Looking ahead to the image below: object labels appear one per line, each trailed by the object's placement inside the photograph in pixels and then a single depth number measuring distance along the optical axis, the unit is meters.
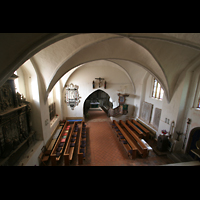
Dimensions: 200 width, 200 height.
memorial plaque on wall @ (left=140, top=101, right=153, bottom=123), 9.79
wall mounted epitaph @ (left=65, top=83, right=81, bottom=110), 10.99
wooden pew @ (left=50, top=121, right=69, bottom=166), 5.44
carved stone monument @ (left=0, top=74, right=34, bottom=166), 3.99
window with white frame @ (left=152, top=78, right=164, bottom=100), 8.97
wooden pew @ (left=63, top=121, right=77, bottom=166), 5.50
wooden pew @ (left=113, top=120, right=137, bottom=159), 6.14
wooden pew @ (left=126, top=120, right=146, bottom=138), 8.20
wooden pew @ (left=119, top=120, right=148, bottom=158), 6.27
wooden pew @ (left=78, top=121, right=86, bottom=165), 5.67
